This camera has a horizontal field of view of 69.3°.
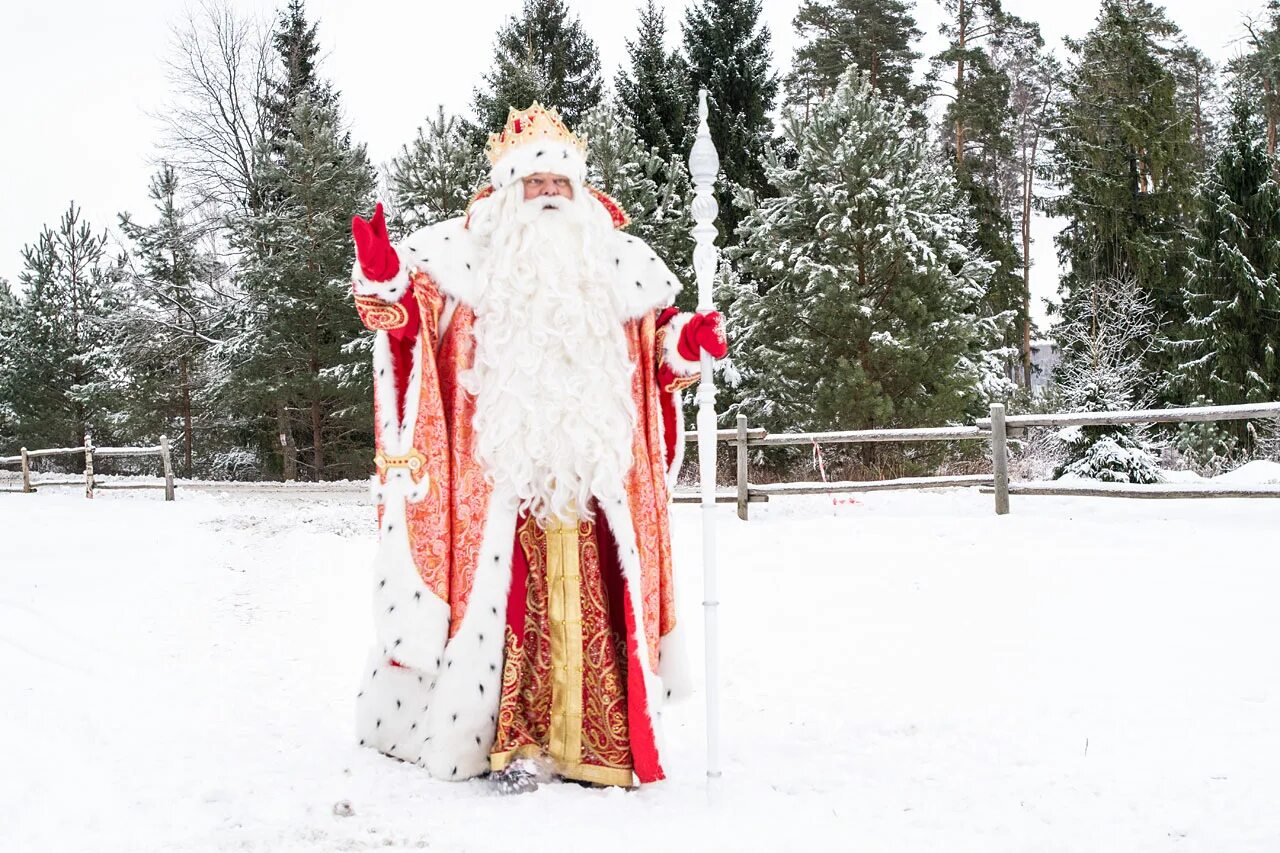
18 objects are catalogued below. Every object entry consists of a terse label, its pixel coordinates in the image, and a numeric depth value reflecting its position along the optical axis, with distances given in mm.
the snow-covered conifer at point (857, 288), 13914
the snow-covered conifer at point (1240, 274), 17250
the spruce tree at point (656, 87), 19734
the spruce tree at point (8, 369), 27219
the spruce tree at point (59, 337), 26734
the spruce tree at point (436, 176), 16625
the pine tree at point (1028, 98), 24188
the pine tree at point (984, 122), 22000
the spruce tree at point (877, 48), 23047
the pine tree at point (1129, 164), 20594
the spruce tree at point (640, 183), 15906
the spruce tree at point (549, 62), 19984
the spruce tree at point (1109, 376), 13367
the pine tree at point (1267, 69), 20828
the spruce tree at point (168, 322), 21203
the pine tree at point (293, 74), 22641
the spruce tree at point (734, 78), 19562
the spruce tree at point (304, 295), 19188
